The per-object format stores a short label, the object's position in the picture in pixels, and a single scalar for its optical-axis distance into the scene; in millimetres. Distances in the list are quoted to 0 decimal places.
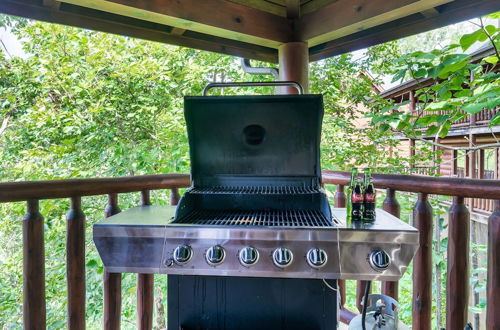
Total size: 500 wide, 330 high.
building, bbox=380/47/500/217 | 5742
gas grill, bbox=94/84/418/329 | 916
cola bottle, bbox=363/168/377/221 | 1069
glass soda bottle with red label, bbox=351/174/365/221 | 1071
